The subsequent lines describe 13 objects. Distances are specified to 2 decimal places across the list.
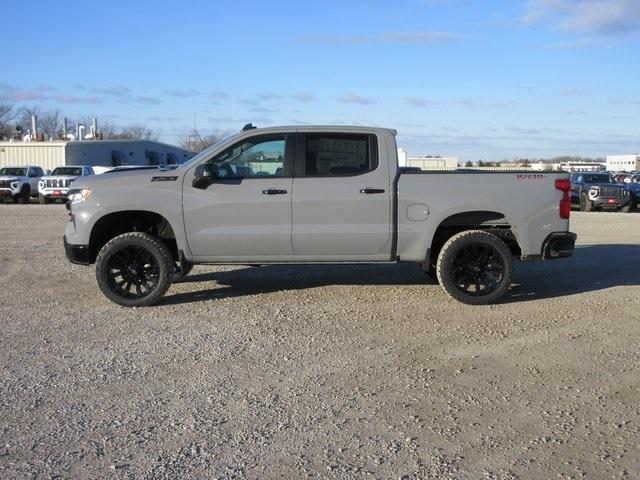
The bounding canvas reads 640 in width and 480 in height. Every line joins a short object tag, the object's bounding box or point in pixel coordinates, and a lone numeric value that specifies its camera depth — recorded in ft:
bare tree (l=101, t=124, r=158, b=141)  316.40
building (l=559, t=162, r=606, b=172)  235.61
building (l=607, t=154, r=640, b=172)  311.04
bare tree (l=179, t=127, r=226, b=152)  247.91
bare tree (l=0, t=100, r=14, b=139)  241.84
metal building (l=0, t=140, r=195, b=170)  125.49
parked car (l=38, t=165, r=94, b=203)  93.40
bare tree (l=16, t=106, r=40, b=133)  276.57
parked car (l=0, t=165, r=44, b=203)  95.91
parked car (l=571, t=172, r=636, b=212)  87.10
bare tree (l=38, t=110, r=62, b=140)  296.71
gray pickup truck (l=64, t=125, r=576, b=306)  24.89
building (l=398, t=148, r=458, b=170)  177.68
